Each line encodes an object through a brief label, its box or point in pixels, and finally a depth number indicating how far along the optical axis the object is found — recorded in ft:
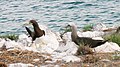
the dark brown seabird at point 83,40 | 40.93
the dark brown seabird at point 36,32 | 49.65
